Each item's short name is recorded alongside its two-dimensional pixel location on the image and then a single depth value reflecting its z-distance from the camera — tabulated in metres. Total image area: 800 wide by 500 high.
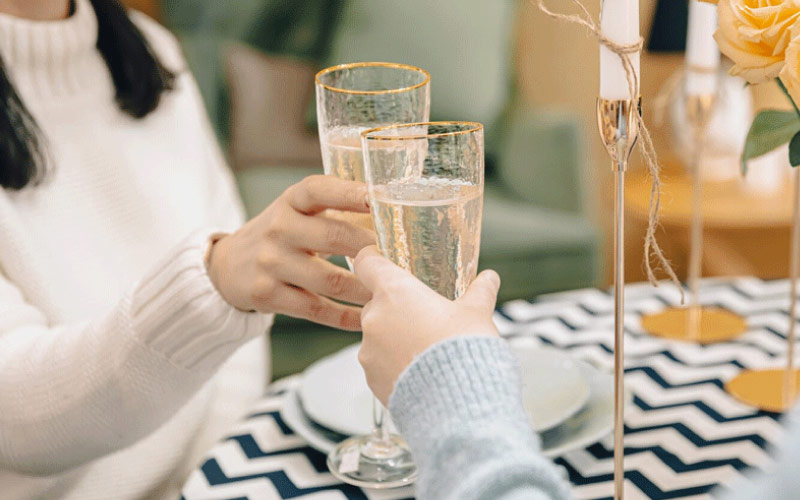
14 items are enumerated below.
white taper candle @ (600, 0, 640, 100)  0.90
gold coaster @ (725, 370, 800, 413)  1.12
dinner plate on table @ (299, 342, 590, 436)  1.10
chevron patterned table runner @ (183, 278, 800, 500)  1.05
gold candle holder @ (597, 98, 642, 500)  0.92
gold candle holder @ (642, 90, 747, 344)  1.25
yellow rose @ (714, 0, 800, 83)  0.96
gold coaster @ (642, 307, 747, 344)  1.24
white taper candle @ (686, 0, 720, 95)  1.23
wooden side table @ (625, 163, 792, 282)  2.16
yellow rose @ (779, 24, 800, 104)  0.93
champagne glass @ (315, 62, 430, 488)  1.02
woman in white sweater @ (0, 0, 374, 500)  1.07
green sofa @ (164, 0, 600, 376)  2.22
